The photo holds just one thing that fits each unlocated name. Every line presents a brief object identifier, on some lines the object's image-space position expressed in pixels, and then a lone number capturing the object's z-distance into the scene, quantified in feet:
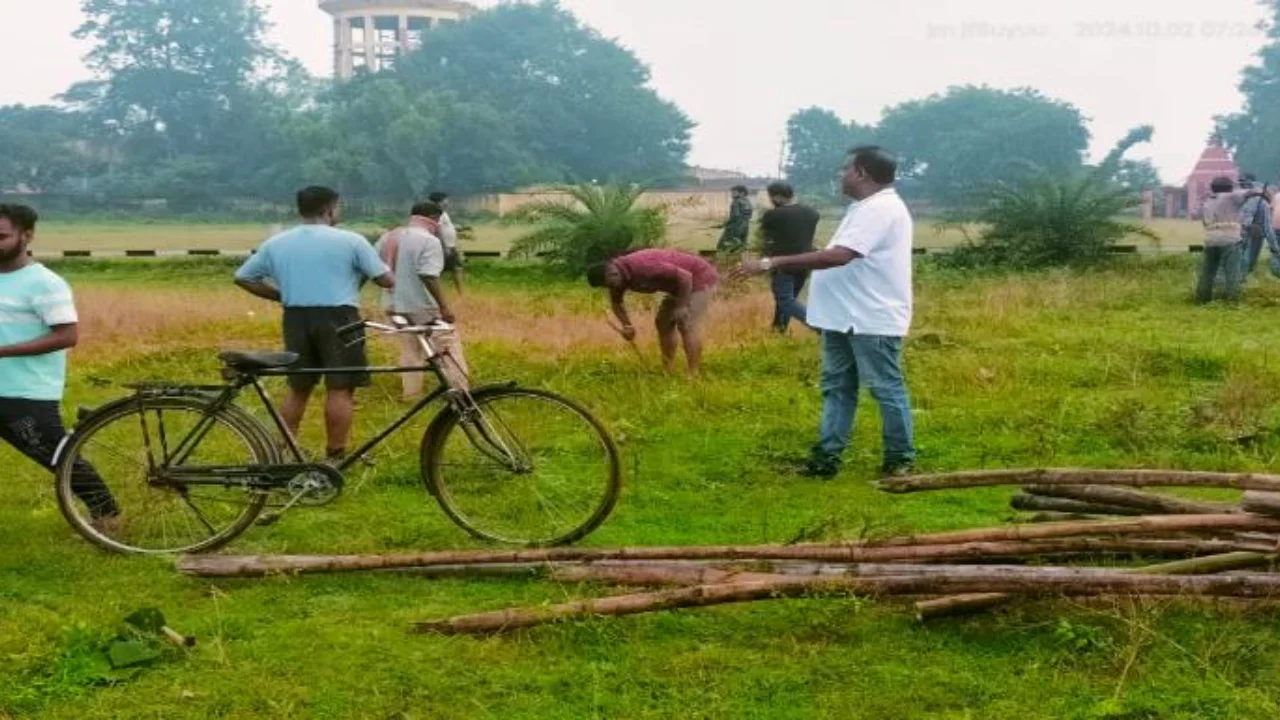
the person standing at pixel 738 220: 59.36
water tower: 274.36
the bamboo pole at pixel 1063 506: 15.60
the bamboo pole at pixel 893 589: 12.83
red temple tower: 164.14
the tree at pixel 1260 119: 177.99
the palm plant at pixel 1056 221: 67.31
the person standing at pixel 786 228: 39.47
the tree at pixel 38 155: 177.99
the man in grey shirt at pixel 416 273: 28.35
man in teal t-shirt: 16.96
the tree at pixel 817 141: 203.72
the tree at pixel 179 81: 200.54
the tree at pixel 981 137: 186.39
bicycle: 17.19
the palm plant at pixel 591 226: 68.64
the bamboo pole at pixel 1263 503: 13.30
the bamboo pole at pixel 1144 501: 14.90
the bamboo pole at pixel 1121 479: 15.97
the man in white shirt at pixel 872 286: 20.13
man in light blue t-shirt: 20.79
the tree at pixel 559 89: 199.00
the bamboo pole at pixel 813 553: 14.12
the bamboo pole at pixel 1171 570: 13.23
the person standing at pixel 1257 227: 47.47
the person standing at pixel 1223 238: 45.73
